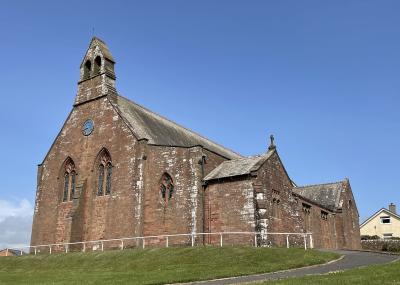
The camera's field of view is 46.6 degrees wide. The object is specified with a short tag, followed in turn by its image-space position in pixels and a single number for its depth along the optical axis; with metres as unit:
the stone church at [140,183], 34.25
